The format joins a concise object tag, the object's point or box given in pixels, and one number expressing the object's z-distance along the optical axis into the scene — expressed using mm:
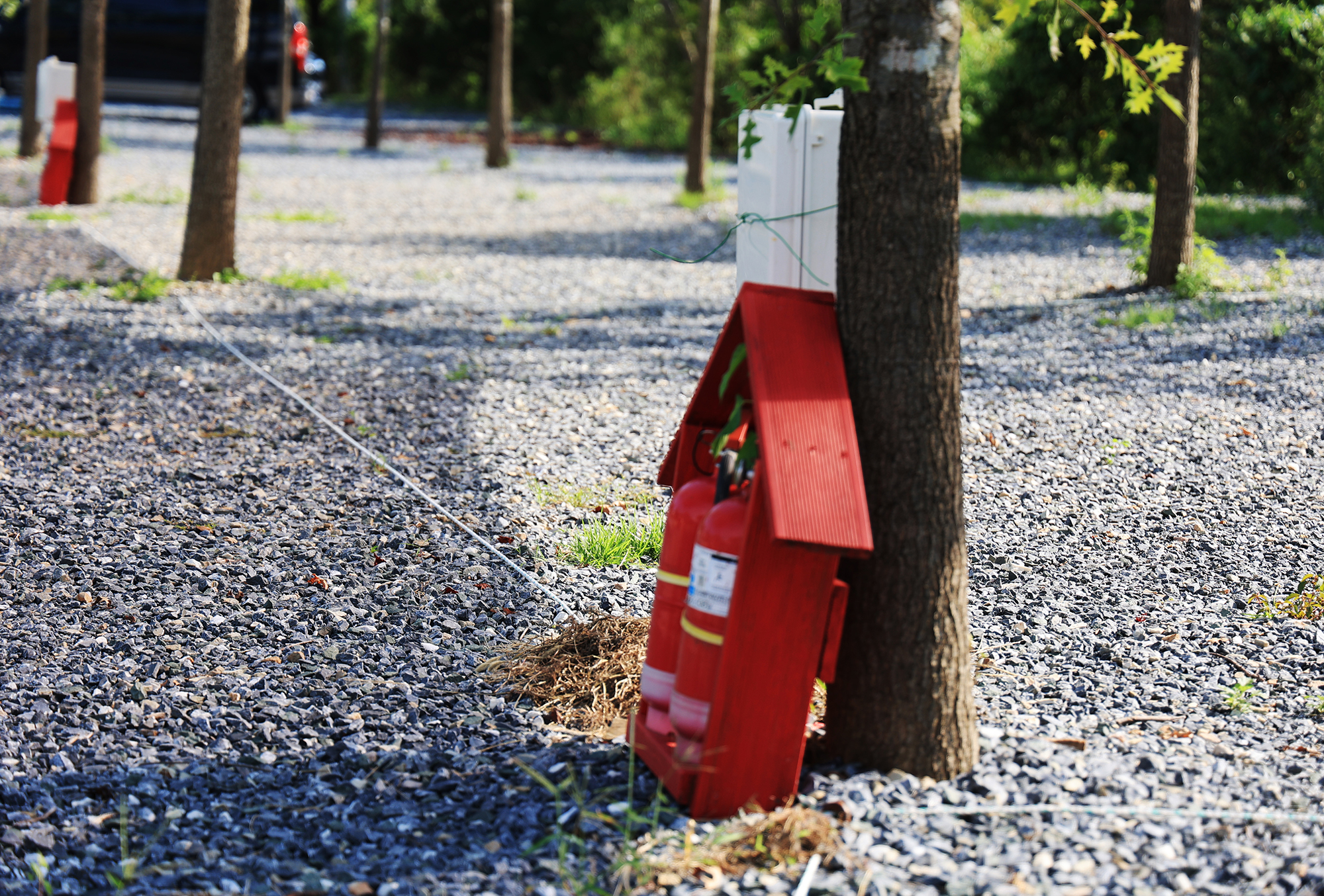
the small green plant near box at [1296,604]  6566
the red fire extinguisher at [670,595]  4863
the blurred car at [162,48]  35594
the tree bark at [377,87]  32844
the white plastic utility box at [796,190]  4996
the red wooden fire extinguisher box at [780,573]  4301
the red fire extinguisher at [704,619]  4520
